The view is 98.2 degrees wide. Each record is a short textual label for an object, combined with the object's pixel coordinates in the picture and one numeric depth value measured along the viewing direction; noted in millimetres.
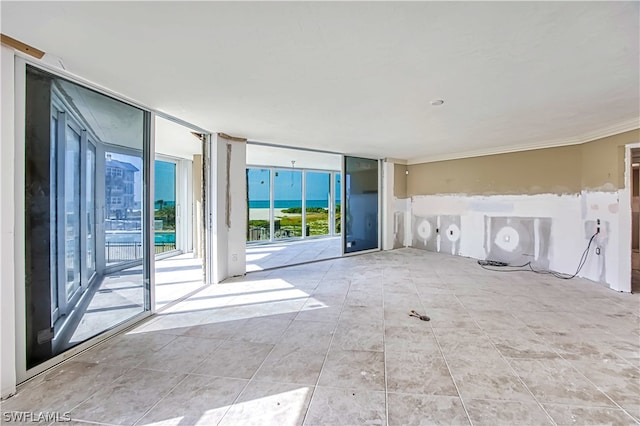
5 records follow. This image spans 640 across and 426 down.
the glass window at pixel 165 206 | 6469
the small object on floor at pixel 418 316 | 2992
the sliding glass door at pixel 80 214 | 2070
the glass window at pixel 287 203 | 9195
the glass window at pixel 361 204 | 6562
